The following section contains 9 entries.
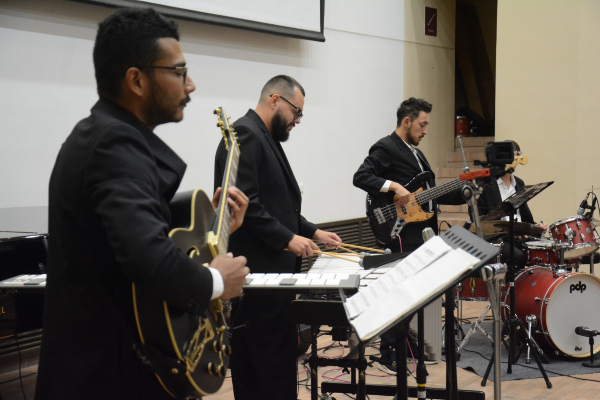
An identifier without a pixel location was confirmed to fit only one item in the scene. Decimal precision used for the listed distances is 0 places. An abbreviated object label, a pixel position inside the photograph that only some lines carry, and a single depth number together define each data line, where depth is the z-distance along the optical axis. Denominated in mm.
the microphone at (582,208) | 4934
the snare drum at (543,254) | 4641
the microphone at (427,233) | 2279
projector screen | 4922
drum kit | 4363
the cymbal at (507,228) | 4254
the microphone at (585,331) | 4277
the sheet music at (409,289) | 1359
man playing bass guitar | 4316
